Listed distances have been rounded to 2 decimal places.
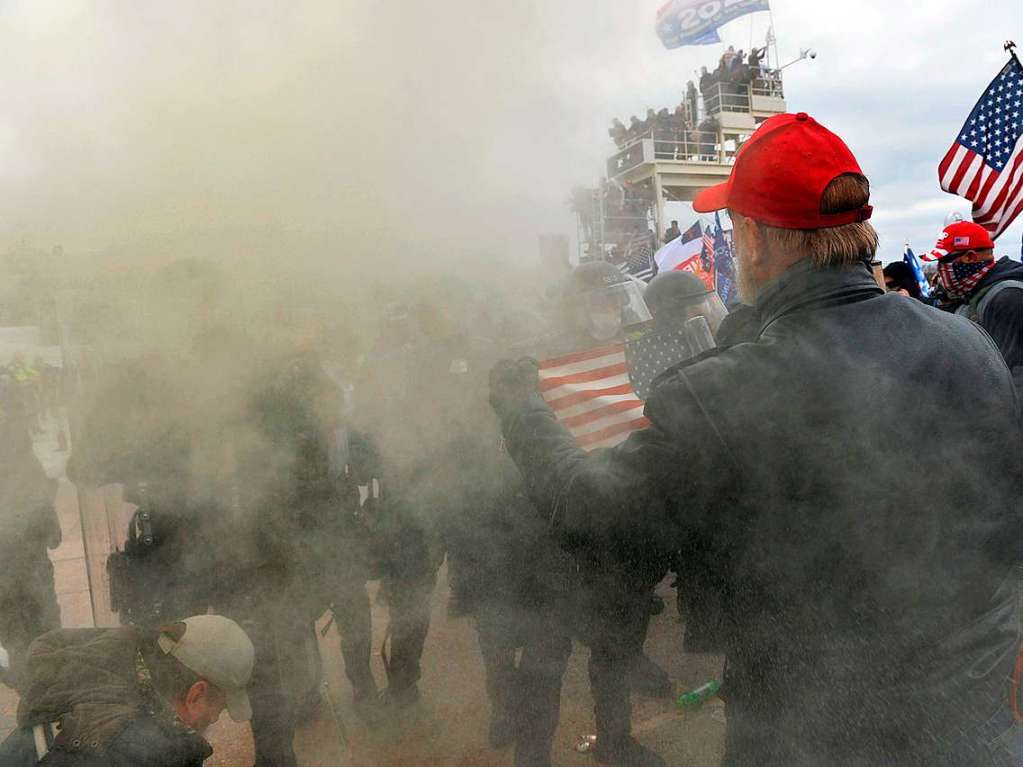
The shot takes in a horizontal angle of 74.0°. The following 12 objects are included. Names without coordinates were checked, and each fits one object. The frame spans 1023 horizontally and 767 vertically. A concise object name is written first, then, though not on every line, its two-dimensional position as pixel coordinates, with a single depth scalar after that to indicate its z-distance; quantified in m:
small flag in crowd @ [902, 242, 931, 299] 6.60
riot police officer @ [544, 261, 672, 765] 2.43
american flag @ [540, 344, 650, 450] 2.00
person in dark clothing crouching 1.36
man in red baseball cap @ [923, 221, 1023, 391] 2.76
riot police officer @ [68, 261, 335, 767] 1.69
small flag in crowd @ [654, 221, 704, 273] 6.25
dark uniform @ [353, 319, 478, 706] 2.20
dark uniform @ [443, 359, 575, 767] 2.39
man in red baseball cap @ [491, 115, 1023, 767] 1.01
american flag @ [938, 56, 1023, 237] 4.26
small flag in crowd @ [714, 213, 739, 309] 5.89
